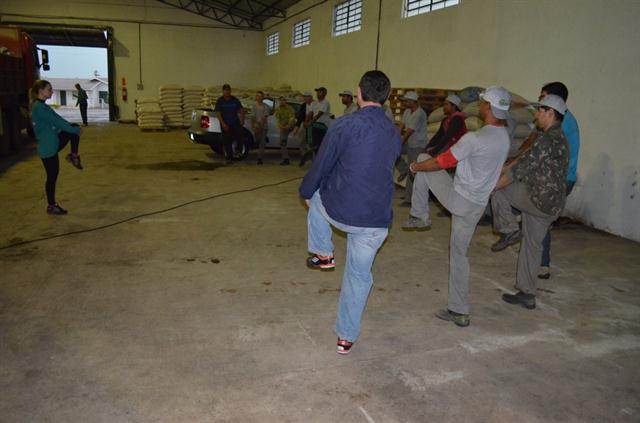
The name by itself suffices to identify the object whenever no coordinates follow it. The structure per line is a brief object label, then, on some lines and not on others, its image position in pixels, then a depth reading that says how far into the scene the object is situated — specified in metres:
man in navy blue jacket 2.94
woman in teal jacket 6.20
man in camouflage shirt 3.96
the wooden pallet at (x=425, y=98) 9.34
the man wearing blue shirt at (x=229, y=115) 11.37
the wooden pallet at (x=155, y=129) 19.59
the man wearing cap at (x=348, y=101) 9.42
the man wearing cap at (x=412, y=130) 7.71
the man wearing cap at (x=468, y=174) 3.56
